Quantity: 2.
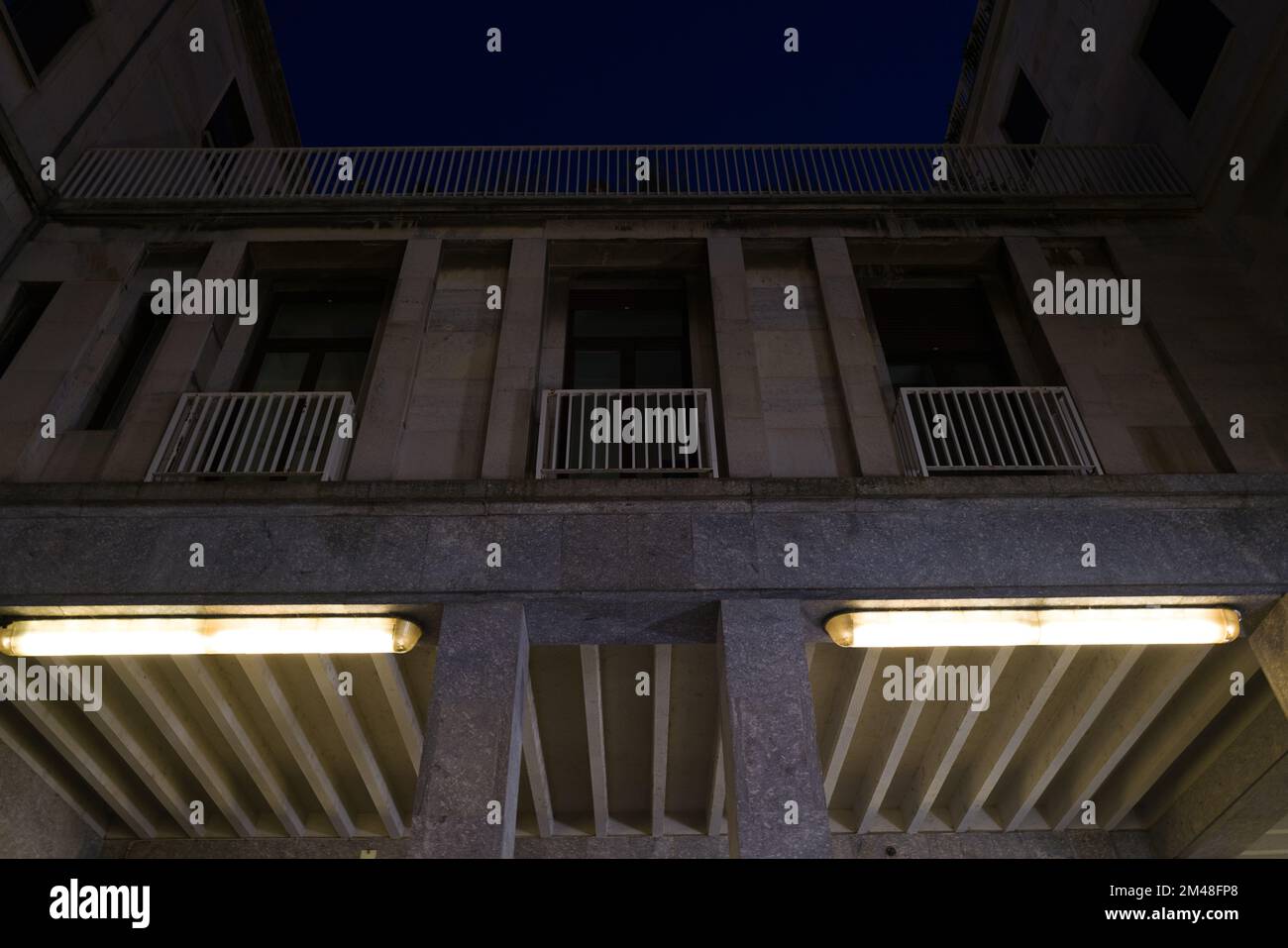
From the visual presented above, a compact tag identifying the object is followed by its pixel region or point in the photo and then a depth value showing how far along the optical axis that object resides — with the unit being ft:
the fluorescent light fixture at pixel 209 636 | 20.71
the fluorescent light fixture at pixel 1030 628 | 20.95
